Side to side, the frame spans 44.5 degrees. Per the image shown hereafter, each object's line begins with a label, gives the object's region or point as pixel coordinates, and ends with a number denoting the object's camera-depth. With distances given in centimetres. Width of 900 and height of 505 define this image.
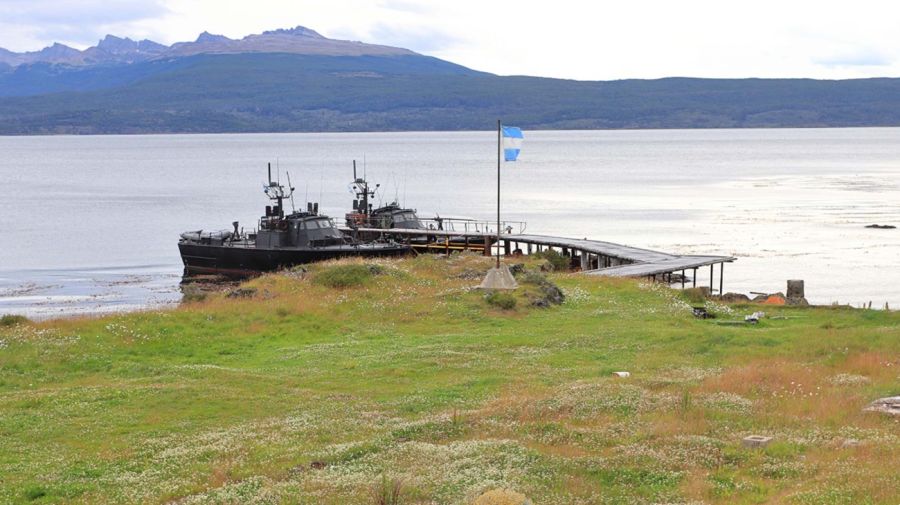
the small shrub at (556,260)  6676
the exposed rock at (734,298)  4804
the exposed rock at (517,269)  4662
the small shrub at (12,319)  3619
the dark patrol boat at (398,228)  7862
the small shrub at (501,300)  3838
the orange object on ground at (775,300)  4550
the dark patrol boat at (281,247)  7106
